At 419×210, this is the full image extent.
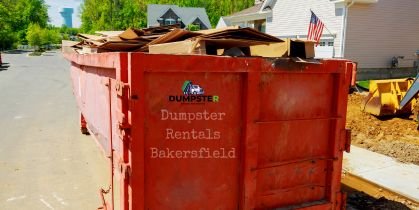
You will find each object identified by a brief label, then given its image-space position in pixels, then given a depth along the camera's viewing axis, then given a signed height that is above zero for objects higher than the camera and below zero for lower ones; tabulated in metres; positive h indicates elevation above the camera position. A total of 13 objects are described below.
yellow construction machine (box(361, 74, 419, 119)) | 10.34 -1.28
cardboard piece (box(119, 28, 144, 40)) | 3.90 +0.13
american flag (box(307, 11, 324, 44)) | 17.43 +1.10
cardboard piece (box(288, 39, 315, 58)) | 3.16 +0.02
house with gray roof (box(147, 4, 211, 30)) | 52.97 +4.78
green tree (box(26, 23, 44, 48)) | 57.72 +1.06
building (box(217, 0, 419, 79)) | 18.59 +1.07
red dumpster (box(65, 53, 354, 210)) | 2.54 -0.63
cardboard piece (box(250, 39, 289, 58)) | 3.14 +0.00
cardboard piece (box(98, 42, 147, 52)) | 3.52 +0.00
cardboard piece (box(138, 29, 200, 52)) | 3.31 +0.10
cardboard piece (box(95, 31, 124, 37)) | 5.61 +0.20
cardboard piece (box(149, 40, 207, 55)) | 2.82 +0.00
